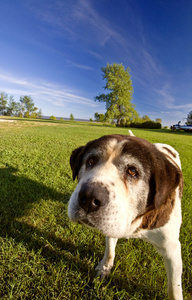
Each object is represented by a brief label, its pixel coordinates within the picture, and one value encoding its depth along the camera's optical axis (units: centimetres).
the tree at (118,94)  4465
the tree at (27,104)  9038
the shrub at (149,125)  5000
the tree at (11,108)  8588
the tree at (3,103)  8388
